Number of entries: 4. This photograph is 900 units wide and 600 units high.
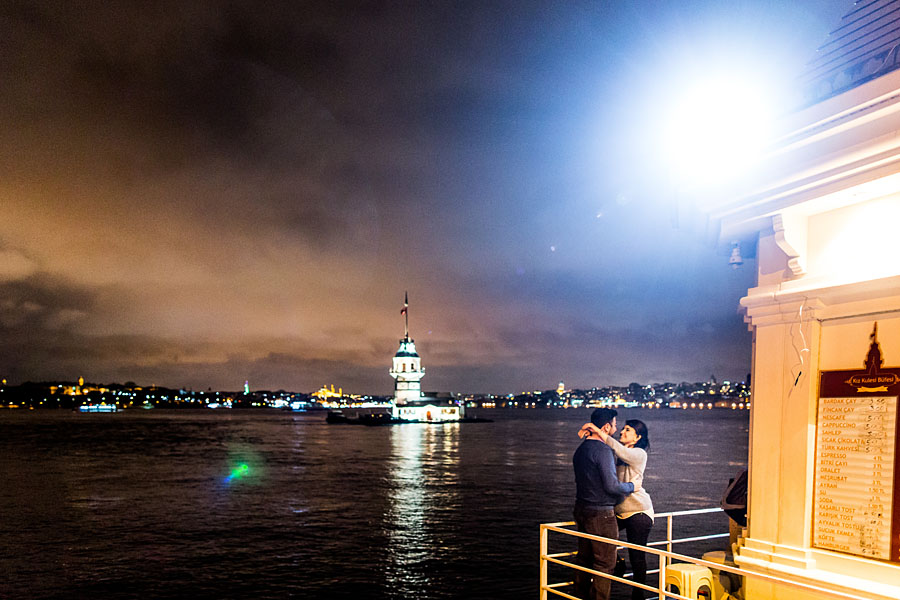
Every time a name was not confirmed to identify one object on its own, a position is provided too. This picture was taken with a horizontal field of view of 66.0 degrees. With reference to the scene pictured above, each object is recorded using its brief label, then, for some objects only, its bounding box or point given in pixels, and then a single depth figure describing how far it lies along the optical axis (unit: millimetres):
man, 8094
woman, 8328
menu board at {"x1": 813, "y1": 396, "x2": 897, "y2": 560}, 5684
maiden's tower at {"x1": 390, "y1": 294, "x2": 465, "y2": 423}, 183000
